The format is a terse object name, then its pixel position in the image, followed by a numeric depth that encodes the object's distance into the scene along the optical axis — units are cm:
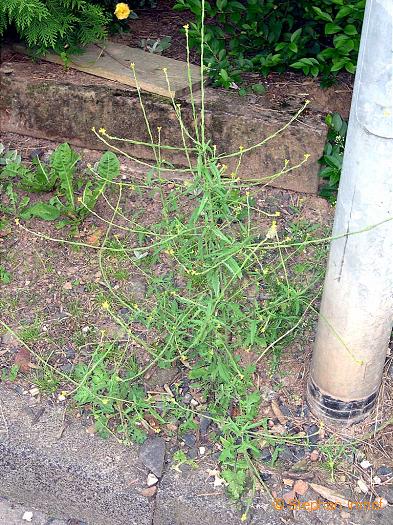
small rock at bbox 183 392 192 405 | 277
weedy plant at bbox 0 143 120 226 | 338
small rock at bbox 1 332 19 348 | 302
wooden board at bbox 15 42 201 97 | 366
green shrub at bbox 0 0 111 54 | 350
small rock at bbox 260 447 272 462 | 256
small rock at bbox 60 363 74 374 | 288
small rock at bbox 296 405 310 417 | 270
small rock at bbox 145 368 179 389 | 283
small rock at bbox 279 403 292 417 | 271
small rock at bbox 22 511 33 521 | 250
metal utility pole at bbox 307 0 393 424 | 188
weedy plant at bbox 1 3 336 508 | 249
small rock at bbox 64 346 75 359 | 294
